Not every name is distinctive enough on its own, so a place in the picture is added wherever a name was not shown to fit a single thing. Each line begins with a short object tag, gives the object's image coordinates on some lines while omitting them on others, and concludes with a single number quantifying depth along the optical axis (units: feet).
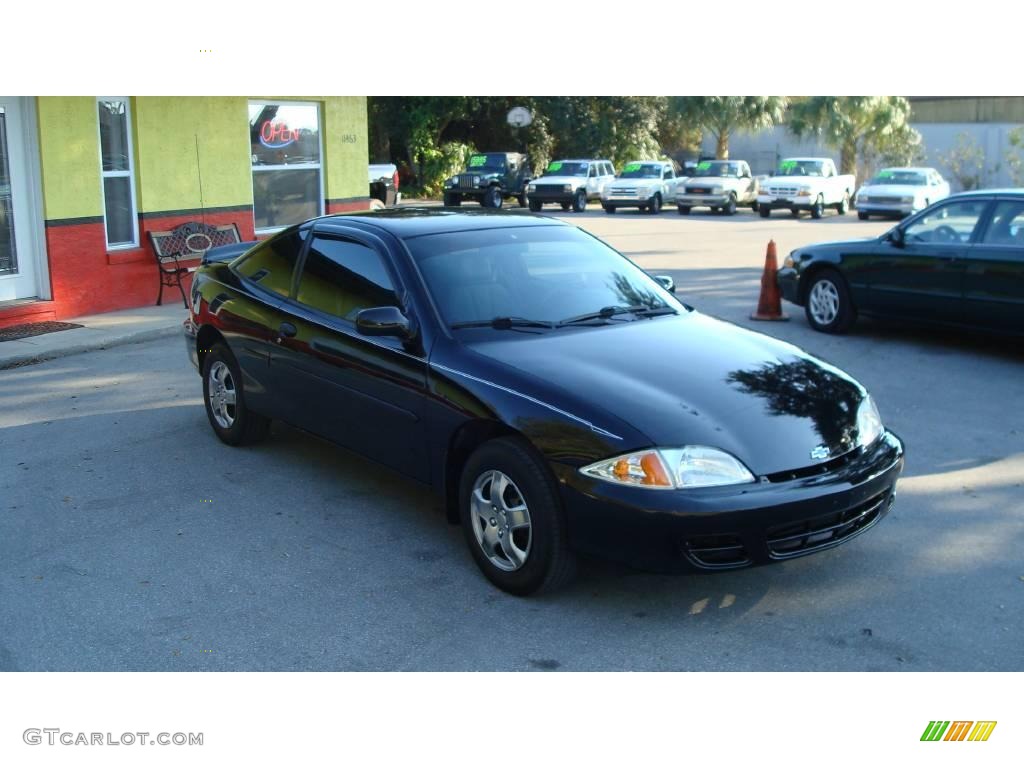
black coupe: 14.51
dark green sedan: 31.76
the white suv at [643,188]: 106.22
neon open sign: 47.96
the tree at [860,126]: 125.80
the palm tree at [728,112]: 135.95
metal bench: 41.68
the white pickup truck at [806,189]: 102.06
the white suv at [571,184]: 108.99
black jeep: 110.01
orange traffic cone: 39.60
